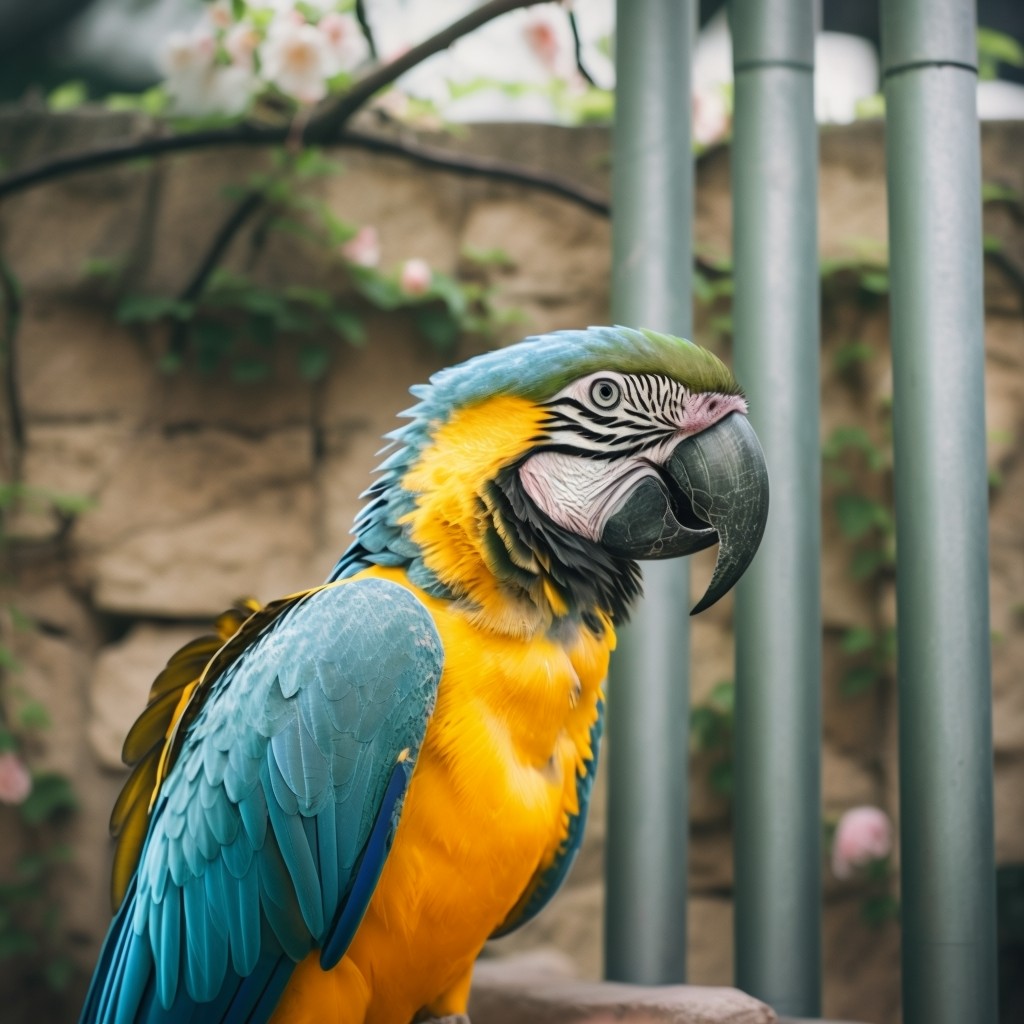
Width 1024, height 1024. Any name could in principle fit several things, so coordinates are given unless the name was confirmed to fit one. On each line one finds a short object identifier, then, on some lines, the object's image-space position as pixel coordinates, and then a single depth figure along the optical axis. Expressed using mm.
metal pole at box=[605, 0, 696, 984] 1698
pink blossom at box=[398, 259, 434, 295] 2543
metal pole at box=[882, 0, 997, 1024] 1494
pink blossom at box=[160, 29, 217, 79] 2457
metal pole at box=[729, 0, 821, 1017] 1639
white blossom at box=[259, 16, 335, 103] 2410
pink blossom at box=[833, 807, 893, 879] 2455
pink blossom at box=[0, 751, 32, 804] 2451
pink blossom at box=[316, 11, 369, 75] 2438
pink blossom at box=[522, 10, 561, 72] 2545
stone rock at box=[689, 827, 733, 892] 2639
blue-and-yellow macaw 1232
